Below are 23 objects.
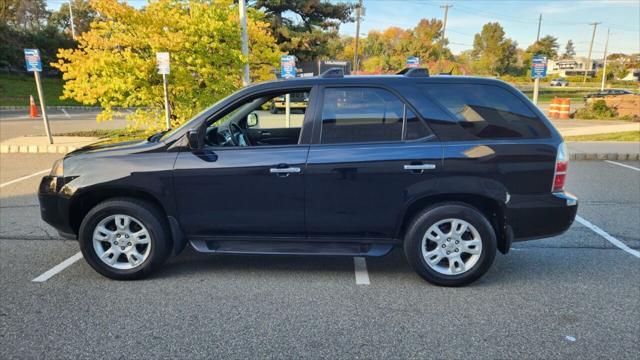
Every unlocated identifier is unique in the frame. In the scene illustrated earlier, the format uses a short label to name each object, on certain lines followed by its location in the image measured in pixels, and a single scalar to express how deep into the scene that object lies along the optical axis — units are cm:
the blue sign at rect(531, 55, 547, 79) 1163
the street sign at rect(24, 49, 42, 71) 1071
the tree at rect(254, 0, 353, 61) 3188
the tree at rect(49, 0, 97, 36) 5624
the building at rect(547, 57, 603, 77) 10825
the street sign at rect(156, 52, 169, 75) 855
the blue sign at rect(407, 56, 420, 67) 1684
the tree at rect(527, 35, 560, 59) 7881
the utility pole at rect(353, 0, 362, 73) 3453
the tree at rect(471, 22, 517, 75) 7638
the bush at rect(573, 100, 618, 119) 2055
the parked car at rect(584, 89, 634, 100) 3331
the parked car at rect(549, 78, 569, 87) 7200
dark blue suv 362
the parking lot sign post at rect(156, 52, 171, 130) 855
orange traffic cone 2038
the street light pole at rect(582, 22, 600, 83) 7061
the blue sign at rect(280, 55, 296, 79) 1270
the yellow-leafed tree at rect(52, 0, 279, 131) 921
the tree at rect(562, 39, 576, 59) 14000
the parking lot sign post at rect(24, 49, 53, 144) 1072
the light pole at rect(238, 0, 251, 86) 1071
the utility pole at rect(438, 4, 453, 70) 5172
